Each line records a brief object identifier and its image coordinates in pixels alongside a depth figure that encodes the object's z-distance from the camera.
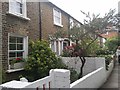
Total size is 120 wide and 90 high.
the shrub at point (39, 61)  4.87
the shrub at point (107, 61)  6.88
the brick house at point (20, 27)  4.22
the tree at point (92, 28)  5.26
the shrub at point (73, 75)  5.20
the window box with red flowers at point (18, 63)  4.58
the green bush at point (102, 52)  9.57
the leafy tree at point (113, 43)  14.04
